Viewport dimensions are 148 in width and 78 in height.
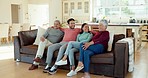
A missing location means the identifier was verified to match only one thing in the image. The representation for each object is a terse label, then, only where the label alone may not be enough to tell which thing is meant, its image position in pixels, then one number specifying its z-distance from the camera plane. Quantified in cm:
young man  388
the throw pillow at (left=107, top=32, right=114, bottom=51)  389
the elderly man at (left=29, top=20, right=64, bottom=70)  415
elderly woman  360
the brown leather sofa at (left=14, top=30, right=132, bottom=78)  348
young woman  374
